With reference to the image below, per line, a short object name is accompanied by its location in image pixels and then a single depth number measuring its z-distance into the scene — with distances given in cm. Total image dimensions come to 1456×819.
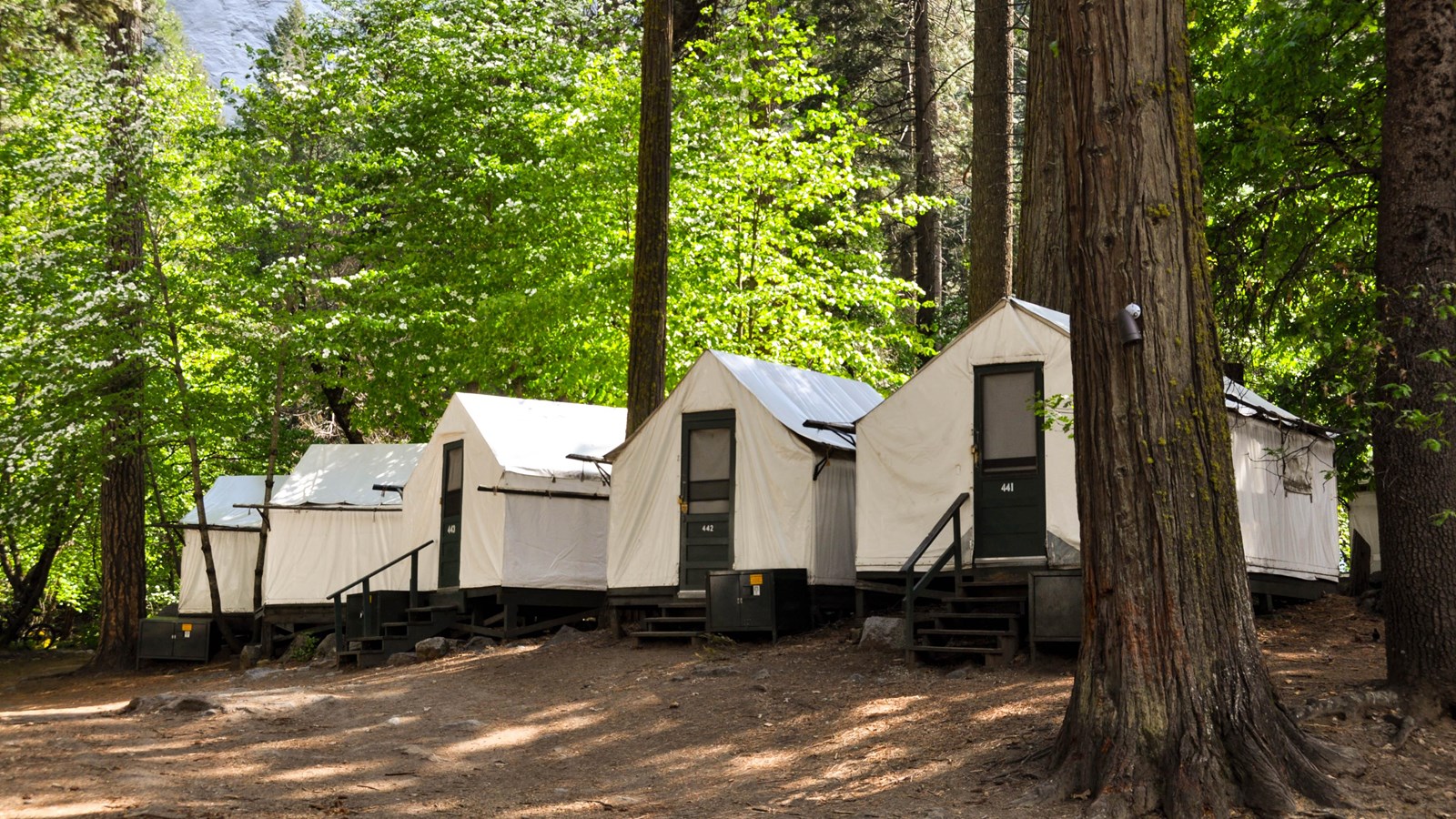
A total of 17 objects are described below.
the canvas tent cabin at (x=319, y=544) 1977
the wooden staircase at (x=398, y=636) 1614
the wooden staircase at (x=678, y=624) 1354
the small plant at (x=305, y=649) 1870
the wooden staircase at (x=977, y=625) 1082
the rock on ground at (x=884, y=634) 1162
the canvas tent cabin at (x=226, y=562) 2138
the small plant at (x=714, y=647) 1270
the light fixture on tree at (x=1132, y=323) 683
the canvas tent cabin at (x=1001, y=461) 1124
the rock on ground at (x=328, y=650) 1774
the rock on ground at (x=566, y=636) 1479
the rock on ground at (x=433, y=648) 1532
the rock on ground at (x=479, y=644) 1540
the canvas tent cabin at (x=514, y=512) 1593
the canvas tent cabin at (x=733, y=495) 1338
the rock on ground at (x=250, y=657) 1948
